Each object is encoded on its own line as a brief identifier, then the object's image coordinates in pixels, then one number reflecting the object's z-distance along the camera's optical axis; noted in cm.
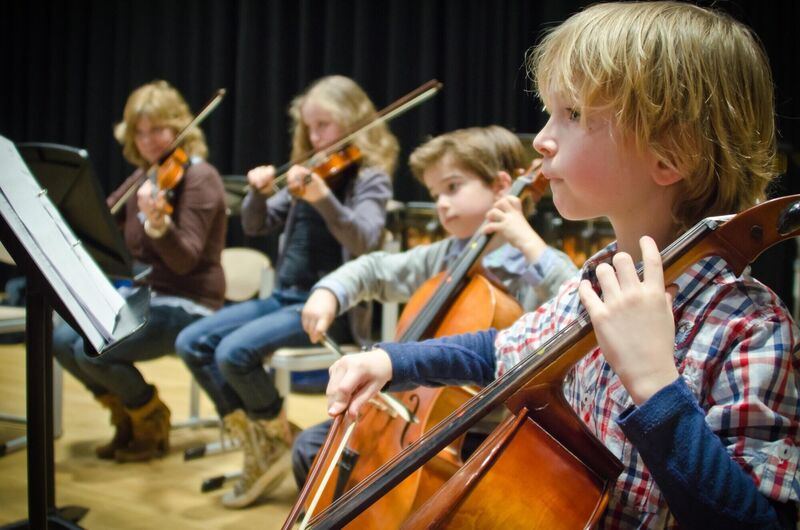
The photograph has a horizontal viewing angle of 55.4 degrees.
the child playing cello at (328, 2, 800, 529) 62
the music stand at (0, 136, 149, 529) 97
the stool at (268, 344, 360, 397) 187
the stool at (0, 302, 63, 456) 212
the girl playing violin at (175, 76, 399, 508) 189
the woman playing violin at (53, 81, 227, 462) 213
